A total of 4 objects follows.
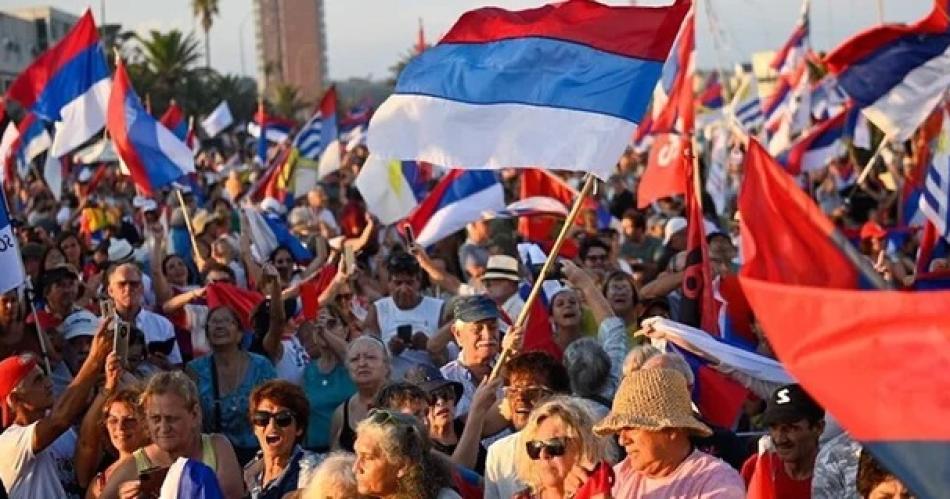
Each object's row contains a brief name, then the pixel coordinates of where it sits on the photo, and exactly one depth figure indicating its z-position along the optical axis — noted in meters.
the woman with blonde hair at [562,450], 11.29
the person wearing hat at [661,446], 10.52
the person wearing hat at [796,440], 11.80
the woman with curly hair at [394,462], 11.42
